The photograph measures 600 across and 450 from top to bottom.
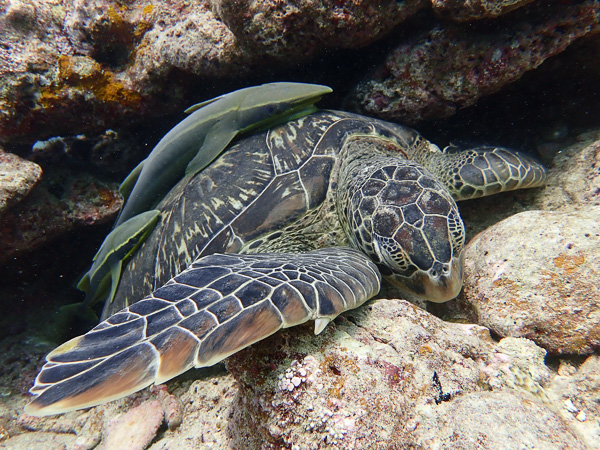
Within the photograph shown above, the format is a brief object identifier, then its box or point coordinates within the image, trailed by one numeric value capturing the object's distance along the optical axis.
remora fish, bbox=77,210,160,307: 1.03
